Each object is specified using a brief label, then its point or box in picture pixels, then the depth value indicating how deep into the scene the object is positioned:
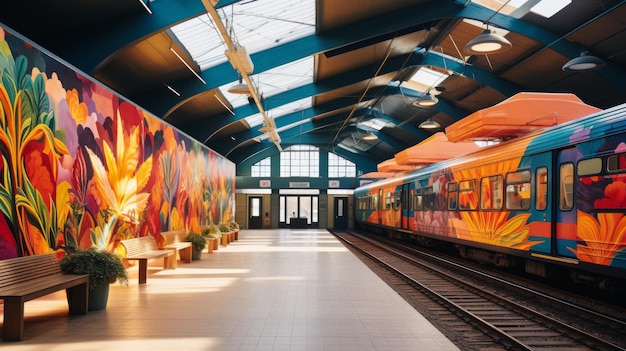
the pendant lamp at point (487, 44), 9.98
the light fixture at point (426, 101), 16.67
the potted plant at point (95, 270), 7.15
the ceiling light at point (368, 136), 24.00
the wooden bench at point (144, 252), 9.83
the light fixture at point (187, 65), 13.36
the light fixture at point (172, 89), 15.39
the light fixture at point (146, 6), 10.27
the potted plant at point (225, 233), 19.62
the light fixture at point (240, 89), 12.89
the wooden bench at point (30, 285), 5.48
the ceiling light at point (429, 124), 19.09
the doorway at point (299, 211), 36.88
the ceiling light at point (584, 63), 10.55
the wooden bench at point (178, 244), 12.61
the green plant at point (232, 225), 24.09
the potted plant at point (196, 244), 14.13
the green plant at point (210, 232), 16.92
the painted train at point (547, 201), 7.12
